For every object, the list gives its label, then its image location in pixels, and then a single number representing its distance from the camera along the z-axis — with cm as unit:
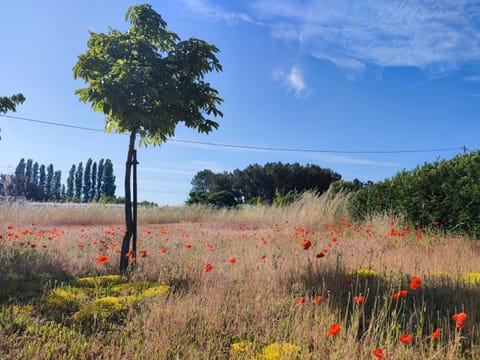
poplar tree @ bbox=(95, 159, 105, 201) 5900
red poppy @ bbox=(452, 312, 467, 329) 166
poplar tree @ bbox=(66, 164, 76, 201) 5904
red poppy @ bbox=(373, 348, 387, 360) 153
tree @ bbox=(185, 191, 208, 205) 2458
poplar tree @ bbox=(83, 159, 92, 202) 5878
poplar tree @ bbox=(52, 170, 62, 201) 6048
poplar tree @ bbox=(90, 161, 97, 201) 5922
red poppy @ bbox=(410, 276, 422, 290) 209
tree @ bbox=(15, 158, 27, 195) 5808
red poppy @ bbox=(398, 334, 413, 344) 156
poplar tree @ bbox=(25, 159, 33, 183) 5878
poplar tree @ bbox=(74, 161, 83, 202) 5900
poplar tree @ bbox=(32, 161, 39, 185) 5947
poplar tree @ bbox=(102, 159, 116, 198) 5969
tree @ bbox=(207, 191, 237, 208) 2433
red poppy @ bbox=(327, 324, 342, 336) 165
